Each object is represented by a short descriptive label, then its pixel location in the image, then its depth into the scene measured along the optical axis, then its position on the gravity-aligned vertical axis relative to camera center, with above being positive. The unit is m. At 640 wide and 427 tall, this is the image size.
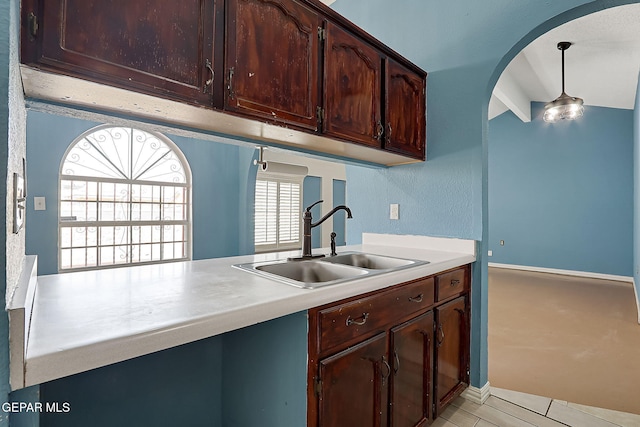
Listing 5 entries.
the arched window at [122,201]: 4.21 +0.14
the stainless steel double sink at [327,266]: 1.49 -0.27
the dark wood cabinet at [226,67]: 0.90 +0.51
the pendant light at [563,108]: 4.18 +1.37
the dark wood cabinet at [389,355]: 1.13 -0.59
